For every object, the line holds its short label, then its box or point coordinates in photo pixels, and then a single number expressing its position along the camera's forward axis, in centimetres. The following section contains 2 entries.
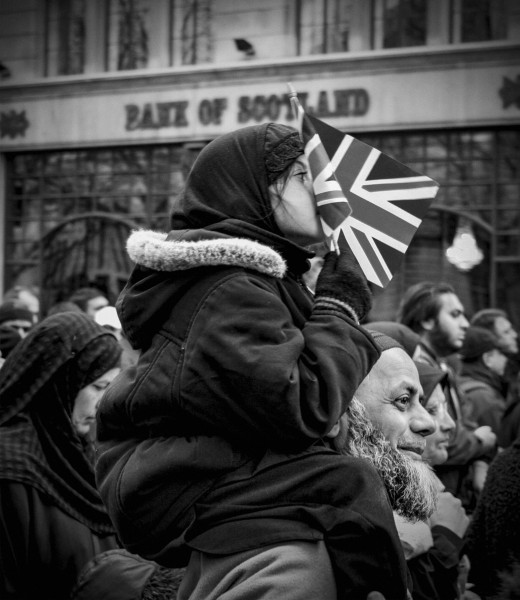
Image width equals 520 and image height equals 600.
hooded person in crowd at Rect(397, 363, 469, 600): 327
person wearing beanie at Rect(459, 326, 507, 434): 628
